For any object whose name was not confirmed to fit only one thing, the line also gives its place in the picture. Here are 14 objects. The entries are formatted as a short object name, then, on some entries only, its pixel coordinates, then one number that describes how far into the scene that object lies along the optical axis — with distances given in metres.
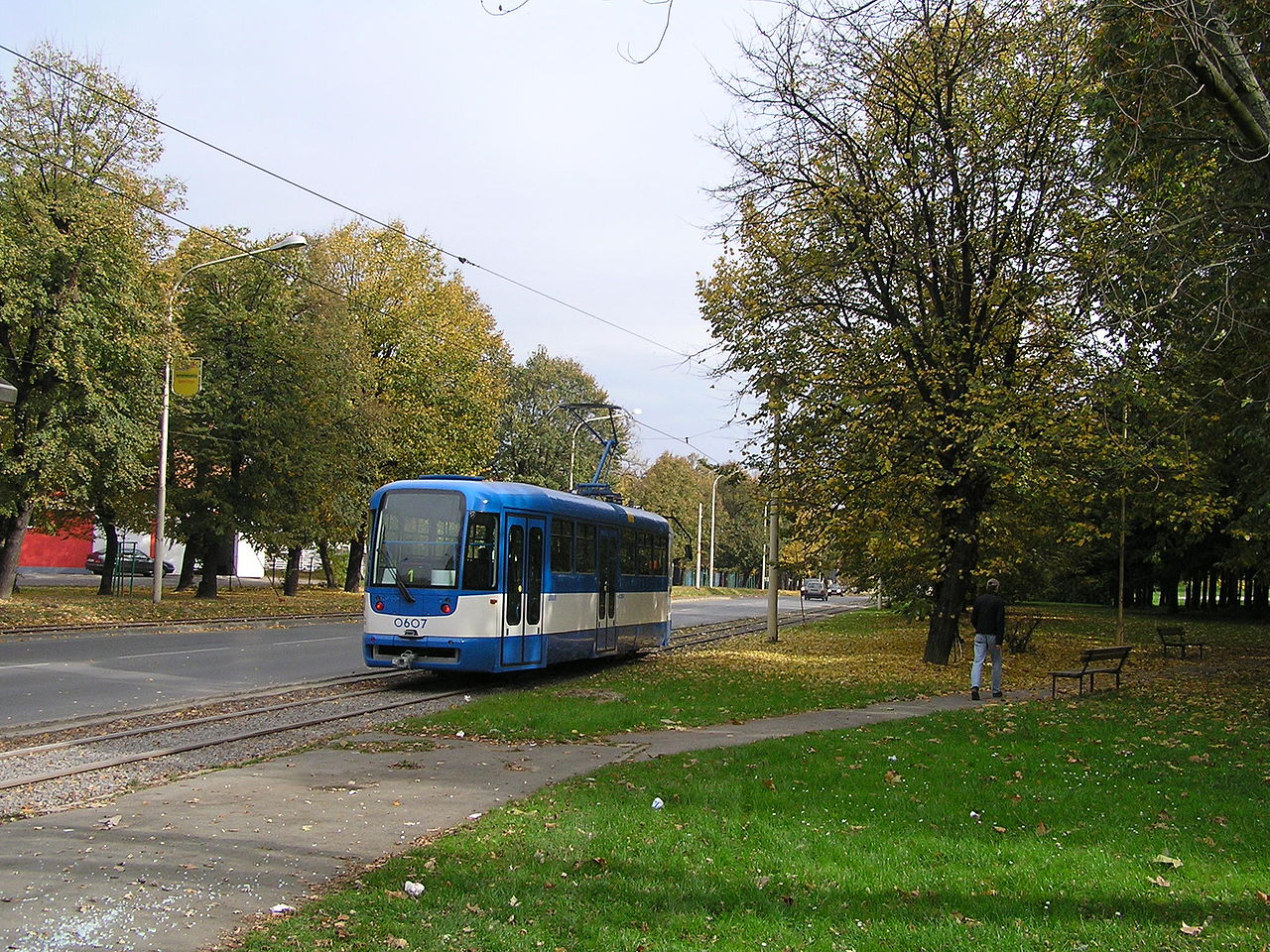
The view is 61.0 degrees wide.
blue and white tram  15.74
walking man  16.30
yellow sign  28.68
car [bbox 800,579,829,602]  74.56
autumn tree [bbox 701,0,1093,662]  18.66
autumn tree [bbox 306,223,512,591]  46.81
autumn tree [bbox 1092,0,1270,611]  9.61
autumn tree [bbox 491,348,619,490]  66.50
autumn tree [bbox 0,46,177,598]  25.81
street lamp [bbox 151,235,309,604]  28.33
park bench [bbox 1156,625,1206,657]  23.98
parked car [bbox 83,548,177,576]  50.83
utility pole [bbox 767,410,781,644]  21.69
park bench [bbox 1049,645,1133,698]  15.97
